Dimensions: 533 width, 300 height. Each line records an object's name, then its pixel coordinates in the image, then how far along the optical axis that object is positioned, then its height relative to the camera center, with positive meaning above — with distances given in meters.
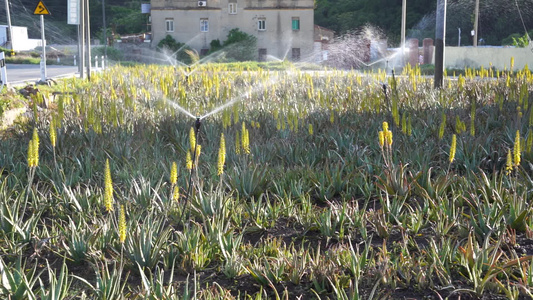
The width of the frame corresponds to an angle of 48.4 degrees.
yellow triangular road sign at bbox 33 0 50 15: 15.84 +1.73
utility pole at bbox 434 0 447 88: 10.68 +0.56
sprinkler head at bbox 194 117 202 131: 3.32 -0.27
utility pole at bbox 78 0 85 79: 18.01 +1.05
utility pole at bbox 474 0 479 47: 33.16 +2.84
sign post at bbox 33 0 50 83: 15.84 +1.37
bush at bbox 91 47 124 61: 48.30 +1.76
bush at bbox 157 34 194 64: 53.12 +2.49
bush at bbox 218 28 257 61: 53.37 +2.61
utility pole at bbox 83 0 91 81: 18.92 +0.71
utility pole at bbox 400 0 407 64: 27.09 +2.47
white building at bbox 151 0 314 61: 54.38 +4.72
